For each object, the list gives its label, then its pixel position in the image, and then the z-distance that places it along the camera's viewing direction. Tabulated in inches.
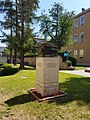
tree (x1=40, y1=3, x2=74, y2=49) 656.2
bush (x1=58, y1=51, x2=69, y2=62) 482.2
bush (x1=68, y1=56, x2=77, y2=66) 550.9
